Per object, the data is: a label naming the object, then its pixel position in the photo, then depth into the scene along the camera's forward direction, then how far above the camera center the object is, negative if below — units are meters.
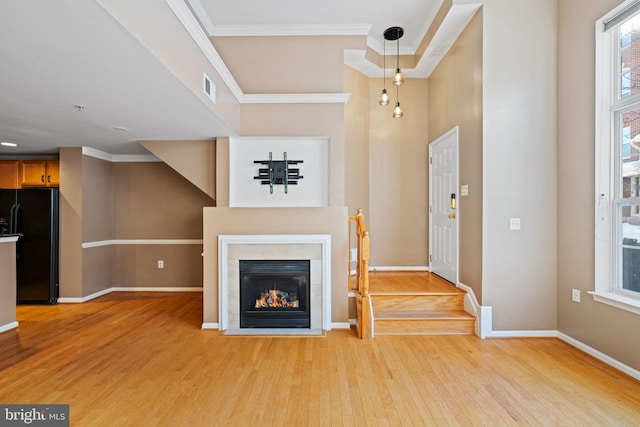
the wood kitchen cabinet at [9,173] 4.97 +0.64
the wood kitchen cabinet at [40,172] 4.92 +0.65
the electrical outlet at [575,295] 3.05 -0.80
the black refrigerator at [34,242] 4.58 -0.42
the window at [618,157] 2.67 +0.50
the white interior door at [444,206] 4.01 +0.10
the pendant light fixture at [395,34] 4.09 +2.38
